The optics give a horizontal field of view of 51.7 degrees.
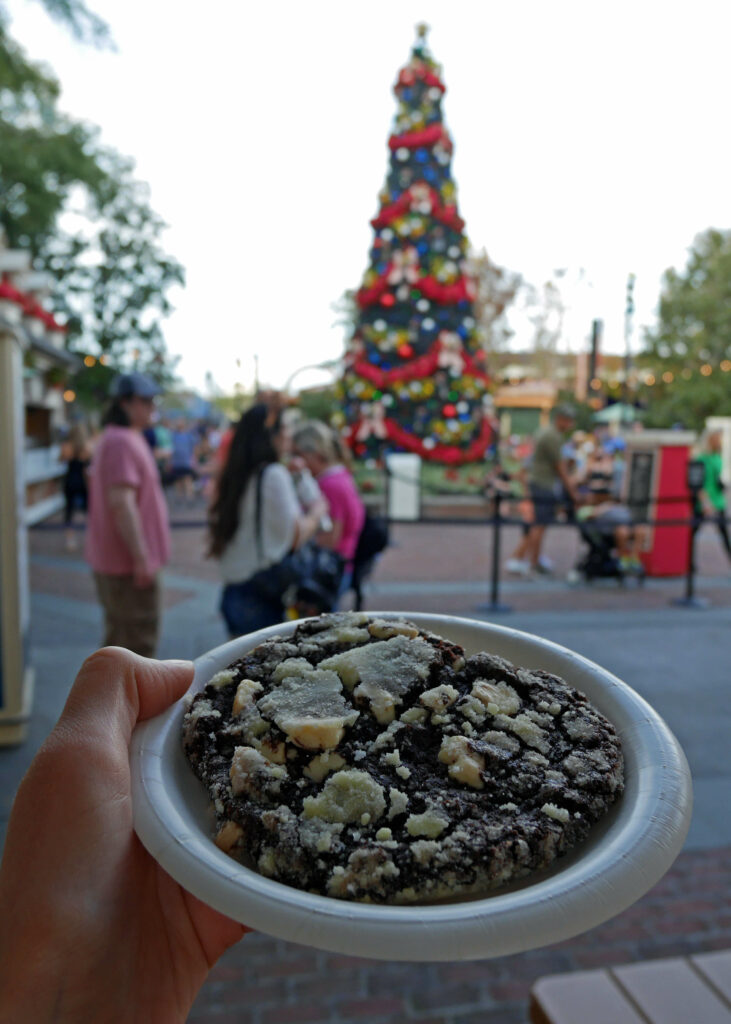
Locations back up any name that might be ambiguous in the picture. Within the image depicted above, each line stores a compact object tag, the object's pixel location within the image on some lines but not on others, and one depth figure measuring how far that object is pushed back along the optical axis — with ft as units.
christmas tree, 52.44
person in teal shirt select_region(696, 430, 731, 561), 30.40
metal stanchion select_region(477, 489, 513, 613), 21.62
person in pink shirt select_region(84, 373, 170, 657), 12.74
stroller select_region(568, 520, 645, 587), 28.60
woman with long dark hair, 12.30
